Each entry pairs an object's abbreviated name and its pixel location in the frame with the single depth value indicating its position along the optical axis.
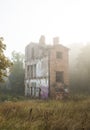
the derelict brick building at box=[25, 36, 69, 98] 31.64
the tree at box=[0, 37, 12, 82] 17.20
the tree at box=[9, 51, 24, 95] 44.47
